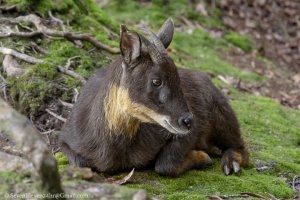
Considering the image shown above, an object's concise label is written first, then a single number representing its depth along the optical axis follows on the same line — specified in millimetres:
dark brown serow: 10766
